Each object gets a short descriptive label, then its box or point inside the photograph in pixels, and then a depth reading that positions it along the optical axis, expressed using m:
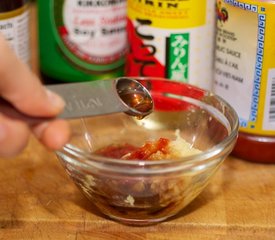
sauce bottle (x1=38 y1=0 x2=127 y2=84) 1.03
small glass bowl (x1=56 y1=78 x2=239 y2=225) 0.76
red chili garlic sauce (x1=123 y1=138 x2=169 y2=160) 0.82
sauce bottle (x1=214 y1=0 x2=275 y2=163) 0.86
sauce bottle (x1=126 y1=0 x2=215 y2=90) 0.93
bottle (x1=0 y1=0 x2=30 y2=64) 0.97
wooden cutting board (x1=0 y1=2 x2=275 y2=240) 0.81
